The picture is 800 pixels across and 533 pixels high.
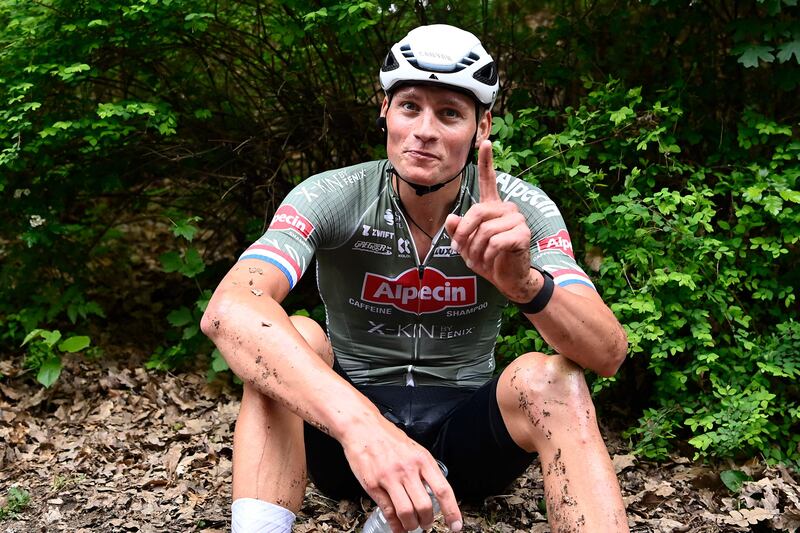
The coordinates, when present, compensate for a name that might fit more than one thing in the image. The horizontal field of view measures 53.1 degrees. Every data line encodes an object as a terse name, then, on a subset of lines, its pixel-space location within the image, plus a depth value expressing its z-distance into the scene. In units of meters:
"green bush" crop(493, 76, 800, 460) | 3.80
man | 2.19
